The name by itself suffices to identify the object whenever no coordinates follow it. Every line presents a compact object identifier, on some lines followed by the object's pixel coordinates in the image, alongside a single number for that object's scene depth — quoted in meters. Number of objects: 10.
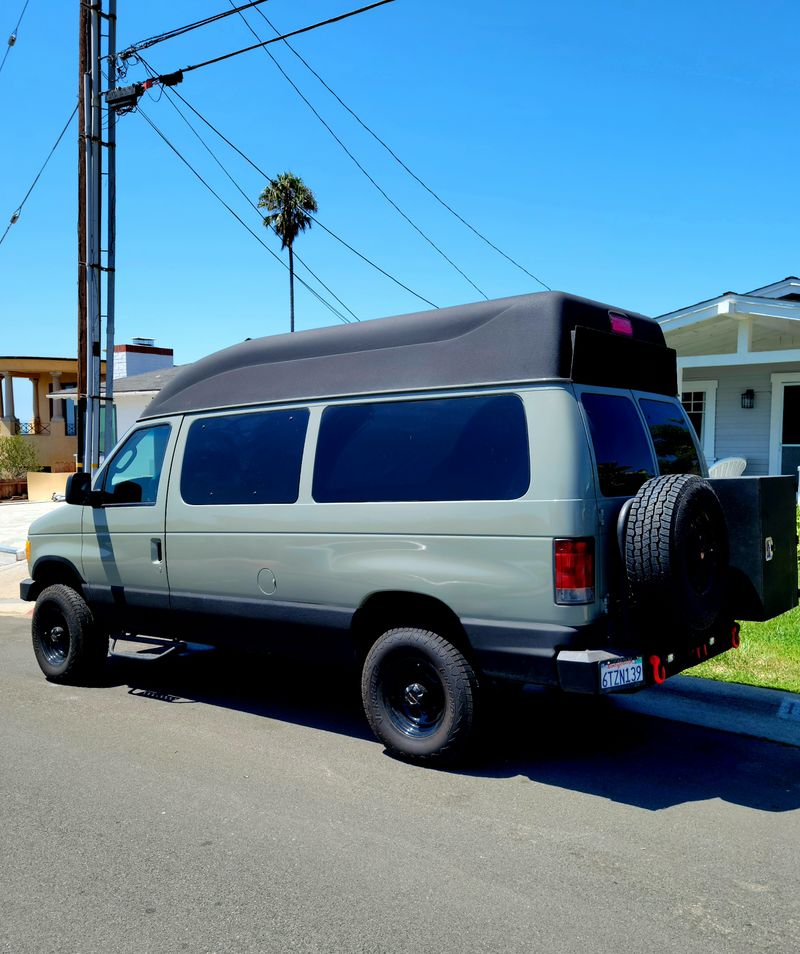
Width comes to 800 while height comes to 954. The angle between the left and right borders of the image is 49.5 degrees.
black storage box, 4.72
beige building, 34.81
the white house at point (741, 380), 14.77
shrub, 31.52
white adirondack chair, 14.23
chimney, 33.50
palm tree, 38.09
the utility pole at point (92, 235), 12.67
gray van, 4.33
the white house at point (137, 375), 27.01
